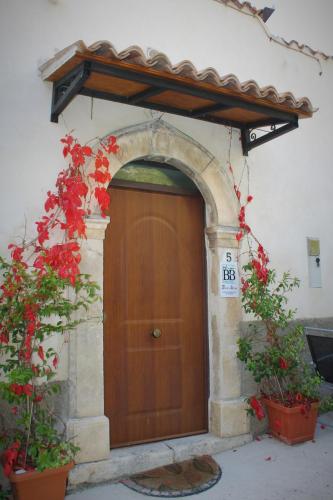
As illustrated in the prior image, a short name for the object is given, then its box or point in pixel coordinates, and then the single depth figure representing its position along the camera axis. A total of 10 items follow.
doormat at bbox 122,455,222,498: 3.20
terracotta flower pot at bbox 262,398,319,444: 3.96
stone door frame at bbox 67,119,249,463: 3.33
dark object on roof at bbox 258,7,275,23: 5.04
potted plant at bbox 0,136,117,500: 2.73
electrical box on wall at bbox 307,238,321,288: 4.96
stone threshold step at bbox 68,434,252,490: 3.24
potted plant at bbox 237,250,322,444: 4.01
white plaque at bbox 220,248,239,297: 4.12
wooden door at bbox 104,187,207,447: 3.75
